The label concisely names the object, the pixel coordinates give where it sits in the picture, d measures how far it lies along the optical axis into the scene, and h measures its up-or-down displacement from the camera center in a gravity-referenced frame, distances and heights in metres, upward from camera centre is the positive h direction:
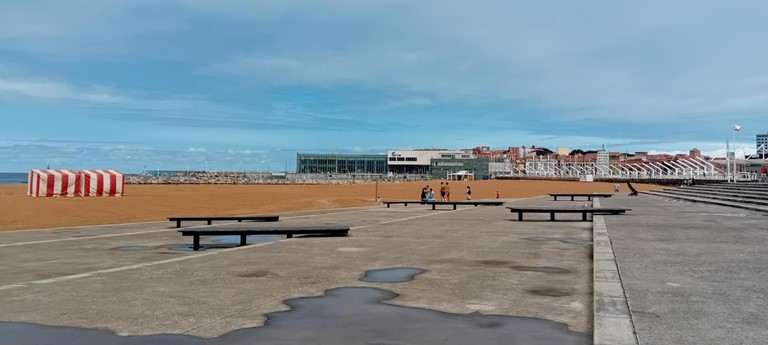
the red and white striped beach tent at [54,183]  42.56 -0.24
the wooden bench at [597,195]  40.67 -0.70
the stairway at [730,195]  26.42 -0.46
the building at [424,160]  198.12 +8.17
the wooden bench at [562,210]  18.33 -0.79
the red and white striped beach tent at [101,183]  43.66 -0.19
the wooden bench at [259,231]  12.29 -1.04
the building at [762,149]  114.59 +7.82
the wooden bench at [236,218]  17.33 -1.10
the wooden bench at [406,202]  30.88 -0.99
